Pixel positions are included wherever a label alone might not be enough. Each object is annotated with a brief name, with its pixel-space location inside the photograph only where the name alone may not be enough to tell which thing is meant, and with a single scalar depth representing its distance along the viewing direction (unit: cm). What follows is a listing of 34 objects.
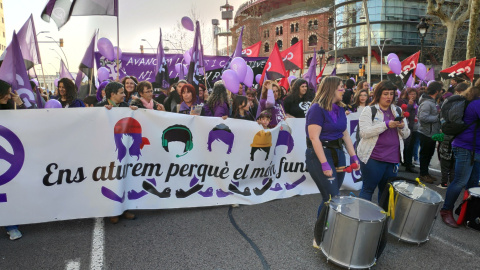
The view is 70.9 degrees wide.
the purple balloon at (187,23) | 912
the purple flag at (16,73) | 381
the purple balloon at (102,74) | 932
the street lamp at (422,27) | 1628
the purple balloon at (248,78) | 666
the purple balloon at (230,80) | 550
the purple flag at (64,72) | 829
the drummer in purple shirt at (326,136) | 309
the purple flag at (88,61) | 654
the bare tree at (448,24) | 1677
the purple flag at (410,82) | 1007
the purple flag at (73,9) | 474
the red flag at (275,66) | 690
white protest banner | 365
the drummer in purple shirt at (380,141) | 352
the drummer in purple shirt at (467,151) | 381
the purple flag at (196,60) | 676
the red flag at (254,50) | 1181
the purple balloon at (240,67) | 632
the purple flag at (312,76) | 815
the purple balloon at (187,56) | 960
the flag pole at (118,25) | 491
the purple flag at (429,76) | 1325
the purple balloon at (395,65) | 886
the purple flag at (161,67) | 888
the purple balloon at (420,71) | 1054
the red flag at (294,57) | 930
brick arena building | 5866
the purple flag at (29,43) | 497
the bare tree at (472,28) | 1400
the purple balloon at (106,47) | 846
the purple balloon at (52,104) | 441
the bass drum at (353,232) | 275
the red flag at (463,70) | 909
